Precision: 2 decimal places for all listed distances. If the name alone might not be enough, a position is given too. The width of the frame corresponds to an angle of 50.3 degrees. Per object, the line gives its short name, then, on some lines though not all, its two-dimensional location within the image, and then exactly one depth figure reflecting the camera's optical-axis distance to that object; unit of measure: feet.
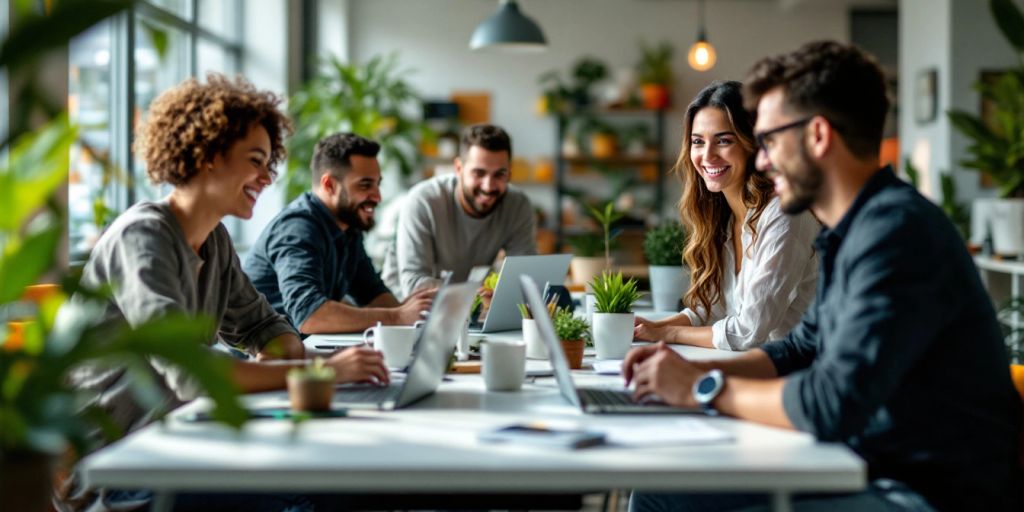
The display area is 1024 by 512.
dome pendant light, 19.25
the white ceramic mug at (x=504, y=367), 6.45
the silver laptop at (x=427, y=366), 5.72
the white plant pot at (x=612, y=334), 7.84
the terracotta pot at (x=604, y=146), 31.40
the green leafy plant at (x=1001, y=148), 19.12
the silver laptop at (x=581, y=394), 5.67
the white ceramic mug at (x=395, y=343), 7.30
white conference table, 4.33
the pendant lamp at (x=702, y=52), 24.75
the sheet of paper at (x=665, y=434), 4.87
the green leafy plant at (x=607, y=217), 12.18
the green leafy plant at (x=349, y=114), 23.79
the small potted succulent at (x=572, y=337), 7.48
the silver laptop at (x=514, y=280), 9.58
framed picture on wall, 26.13
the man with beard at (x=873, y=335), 5.02
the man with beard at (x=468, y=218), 14.30
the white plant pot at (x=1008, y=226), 17.99
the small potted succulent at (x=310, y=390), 5.50
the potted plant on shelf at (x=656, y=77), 31.09
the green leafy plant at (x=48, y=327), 3.85
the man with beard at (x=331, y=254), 10.15
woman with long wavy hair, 8.47
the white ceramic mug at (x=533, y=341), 7.97
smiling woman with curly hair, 6.43
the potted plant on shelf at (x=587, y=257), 13.17
